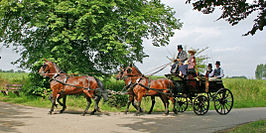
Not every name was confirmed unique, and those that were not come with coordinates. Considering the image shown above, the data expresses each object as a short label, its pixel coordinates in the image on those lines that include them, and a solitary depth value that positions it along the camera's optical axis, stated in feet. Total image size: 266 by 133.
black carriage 38.65
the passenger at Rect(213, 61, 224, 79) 41.24
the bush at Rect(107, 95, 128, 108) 47.98
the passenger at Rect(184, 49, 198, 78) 38.52
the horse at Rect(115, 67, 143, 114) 38.65
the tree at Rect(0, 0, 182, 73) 50.75
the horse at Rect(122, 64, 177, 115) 38.22
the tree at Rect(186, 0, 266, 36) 25.30
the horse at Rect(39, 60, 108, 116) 36.76
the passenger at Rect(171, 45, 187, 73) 39.05
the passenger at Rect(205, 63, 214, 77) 41.95
